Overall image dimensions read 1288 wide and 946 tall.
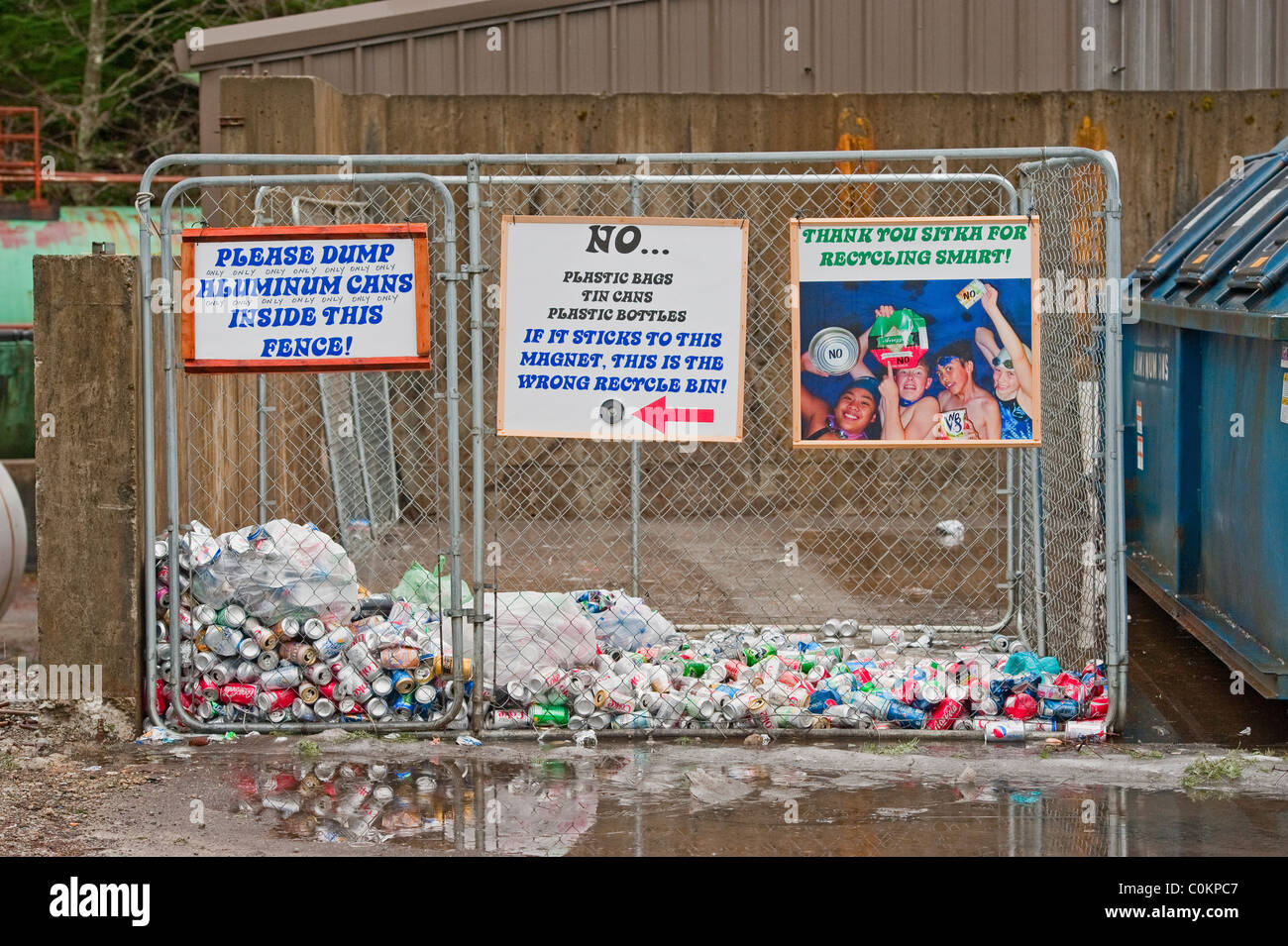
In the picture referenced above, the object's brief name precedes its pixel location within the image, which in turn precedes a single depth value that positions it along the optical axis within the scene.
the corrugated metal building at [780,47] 11.70
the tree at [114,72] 22.36
